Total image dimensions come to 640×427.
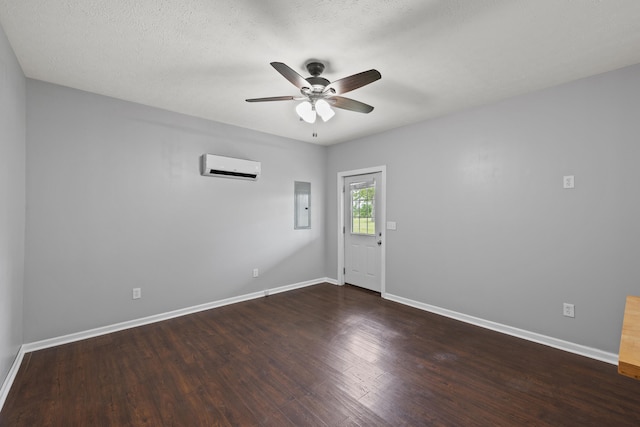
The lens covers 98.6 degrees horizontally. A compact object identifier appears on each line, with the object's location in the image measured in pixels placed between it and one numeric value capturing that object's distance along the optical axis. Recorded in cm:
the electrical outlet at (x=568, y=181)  267
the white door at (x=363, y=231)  449
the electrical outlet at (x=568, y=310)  266
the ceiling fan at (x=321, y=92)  207
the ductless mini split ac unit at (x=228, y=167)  368
